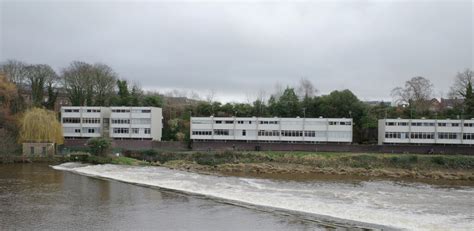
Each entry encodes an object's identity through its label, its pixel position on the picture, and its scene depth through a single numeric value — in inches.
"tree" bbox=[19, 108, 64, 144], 2135.8
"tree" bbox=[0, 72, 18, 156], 2032.5
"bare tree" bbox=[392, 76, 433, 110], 3316.9
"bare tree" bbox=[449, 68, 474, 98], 3024.1
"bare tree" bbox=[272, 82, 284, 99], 3628.4
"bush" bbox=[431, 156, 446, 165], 2014.0
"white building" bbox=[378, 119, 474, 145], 2493.8
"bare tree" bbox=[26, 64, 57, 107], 2979.8
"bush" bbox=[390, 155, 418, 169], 1993.1
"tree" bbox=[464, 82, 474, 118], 2694.4
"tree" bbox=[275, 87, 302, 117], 2891.2
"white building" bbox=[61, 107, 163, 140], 2625.5
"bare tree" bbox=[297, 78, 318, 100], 3713.8
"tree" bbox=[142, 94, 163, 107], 2997.0
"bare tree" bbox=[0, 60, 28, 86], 3009.4
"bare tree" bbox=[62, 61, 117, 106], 3075.8
